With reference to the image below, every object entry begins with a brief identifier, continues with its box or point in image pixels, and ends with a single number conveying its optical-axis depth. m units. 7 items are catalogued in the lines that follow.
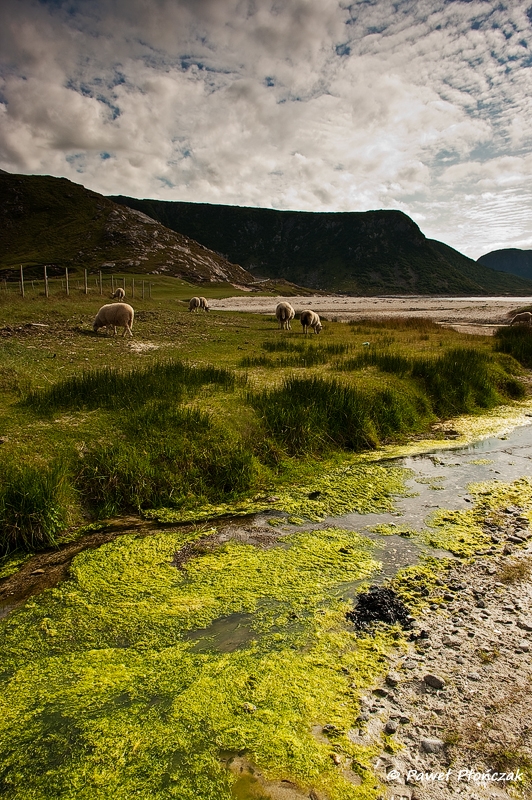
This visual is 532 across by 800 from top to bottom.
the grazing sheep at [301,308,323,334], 20.23
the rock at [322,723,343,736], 2.73
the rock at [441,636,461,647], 3.46
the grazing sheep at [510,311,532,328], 25.31
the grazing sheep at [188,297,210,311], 32.20
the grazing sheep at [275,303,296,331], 22.00
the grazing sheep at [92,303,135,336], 15.96
